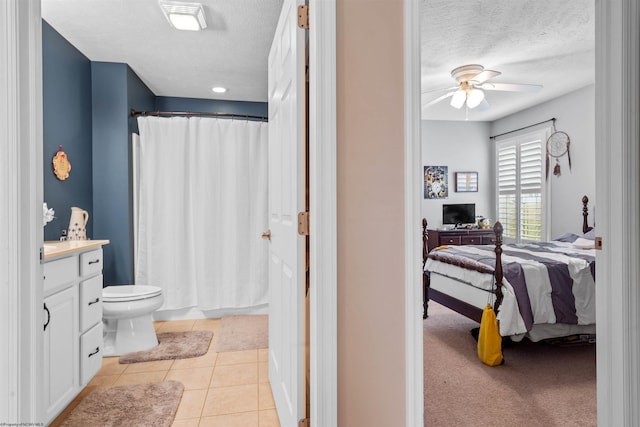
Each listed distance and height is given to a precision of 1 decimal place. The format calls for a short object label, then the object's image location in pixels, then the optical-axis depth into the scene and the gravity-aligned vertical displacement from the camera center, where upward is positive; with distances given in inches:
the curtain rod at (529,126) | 184.1 +47.1
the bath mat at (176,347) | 103.0 -42.6
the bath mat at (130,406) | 71.9 -42.6
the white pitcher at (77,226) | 102.2 -4.0
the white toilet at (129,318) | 102.0 -32.4
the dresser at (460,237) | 209.9 -16.0
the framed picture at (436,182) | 223.6 +18.0
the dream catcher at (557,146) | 178.1 +32.7
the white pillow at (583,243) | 128.0 -12.7
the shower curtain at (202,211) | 134.0 +0.3
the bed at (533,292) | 98.7 -24.1
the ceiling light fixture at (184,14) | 88.4 +51.2
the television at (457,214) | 221.0 -2.5
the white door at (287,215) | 55.1 -0.8
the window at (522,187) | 193.6 +13.4
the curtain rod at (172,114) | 131.7 +37.3
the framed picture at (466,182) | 227.5 +18.1
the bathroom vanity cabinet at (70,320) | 65.8 -22.6
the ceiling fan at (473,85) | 135.0 +48.6
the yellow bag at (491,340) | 97.0 -36.1
